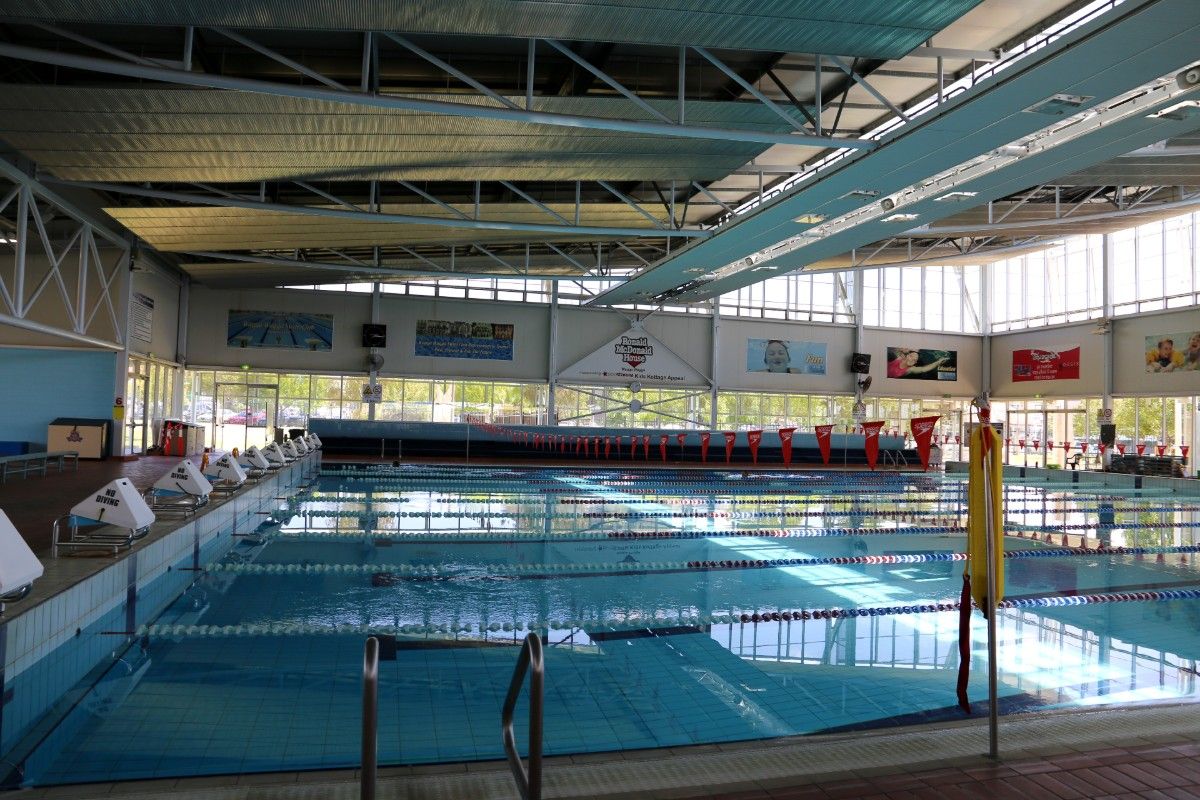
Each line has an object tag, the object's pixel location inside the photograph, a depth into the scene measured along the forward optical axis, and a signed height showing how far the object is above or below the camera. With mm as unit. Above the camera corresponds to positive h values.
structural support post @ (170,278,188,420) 20609 +1837
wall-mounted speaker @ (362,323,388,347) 21344 +2244
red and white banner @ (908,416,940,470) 14569 -7
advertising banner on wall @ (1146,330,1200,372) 19641 +2168
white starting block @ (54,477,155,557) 5320 -683
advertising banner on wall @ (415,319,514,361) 22594 +2295
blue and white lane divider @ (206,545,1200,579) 6598 -1230
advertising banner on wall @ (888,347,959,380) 26406 +2266
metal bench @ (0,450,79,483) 10758 -748
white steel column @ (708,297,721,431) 24531 +2286
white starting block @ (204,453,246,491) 8836 -606
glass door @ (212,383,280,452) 21859 +69
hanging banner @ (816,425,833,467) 17734 -149
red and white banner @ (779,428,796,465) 18000 -215
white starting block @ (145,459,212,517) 7237 -649
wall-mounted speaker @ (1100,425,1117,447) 19703 +74
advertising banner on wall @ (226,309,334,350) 21266 +2313
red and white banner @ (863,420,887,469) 17156 -229
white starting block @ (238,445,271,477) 10602 -585
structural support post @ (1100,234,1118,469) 22172 +3722
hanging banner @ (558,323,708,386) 23625 +1803
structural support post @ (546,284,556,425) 23203 +1731
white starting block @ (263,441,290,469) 11570 -543
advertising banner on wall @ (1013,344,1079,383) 23703 +2174
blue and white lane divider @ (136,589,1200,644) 4859 -1275
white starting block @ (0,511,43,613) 3672 -723
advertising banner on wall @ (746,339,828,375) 25108 +2281
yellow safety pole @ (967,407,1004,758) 2895 -316
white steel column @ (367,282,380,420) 21766 +2613
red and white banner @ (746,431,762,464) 19766 -257
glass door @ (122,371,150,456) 16641 +12
